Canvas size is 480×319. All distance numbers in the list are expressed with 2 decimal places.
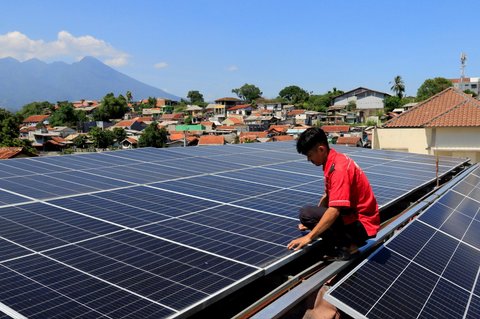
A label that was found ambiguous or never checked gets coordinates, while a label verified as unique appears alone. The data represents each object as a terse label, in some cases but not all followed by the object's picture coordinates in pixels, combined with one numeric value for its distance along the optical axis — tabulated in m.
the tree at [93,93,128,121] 132.81
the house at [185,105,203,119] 137.68
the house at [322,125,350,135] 75.62
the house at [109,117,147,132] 101.88
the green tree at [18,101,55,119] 147.76
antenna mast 44.66
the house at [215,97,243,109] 145.88
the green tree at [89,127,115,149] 74.75
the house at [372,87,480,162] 21.39
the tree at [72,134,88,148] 76.94
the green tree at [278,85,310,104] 161.76
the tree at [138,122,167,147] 67.53
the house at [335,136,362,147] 53.12
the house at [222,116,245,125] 105.37
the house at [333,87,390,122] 114.22
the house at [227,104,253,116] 131.38
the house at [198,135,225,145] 63.72
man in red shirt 4.40
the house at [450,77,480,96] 138.00
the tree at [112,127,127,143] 78.05
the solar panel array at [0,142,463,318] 3.57
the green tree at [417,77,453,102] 109.88
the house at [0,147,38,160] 26.27
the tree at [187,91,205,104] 183.88
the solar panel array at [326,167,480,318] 3.75
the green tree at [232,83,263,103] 187.38
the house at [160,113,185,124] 123.19
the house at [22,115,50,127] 122.44
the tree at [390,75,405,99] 122.44
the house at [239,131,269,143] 70.16
